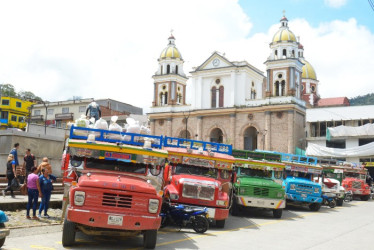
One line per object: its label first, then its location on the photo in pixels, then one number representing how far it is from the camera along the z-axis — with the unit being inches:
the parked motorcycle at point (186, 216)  426.6
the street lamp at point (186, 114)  2241.6
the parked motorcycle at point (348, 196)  1004.7
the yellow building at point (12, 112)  2772.1
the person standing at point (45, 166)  467.9
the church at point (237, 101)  1989.4
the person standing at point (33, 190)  456.8
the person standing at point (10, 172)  582.2
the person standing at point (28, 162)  611.7
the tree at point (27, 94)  3483.3
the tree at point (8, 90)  3233.3
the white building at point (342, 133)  1894.7
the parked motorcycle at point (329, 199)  797.2
